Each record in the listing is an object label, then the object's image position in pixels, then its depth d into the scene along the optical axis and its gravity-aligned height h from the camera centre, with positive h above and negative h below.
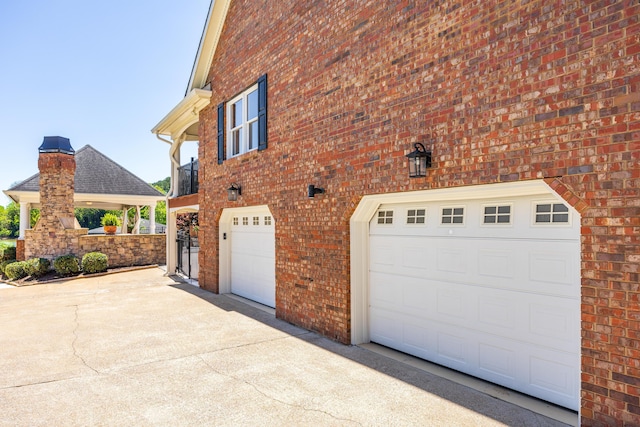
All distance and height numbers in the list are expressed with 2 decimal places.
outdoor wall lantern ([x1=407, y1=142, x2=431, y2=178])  4.60 +0.66
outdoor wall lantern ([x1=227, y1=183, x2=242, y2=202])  9.14 +0.61
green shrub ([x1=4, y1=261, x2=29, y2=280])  13.56 -1.85
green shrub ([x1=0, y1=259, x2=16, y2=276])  15.32 -1.82
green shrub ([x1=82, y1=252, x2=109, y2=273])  14.37 -1.71
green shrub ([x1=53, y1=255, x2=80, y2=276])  13.94 -1.73
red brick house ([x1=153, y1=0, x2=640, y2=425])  3.22 +0.37
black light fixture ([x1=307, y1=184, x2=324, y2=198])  6.44 +0.45
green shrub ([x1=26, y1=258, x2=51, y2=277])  13.72 -1.78
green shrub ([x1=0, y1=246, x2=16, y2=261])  15.85 -1.47
